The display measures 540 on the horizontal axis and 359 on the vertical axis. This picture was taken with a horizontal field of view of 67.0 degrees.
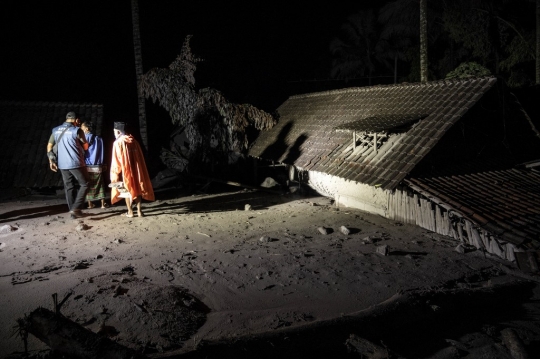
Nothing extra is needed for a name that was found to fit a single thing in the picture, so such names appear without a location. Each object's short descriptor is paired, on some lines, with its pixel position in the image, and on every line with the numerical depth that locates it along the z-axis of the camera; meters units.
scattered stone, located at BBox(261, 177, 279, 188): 13.57
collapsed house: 7.13
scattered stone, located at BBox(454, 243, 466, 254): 6.78
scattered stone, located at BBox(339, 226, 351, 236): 7.77
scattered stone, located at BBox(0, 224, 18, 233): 7.68
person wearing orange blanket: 8.50
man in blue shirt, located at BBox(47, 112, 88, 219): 8.42
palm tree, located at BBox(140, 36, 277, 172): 12.93
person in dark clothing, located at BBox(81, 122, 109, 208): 9.23
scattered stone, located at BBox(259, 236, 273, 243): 7.30
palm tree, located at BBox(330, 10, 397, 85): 28.57
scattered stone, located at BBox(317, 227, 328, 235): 7.81
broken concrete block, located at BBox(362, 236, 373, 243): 7.29
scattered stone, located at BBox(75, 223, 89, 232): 7.86
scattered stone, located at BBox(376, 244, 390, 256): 6.64
